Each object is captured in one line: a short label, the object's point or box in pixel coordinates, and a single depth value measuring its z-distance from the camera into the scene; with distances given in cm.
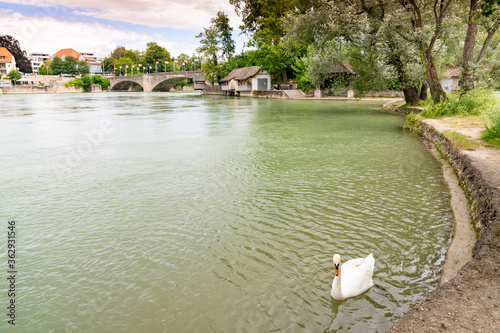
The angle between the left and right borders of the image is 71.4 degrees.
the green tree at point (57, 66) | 12738
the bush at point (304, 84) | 5291
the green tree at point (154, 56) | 12938
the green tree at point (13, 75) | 10694
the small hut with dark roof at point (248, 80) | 6397
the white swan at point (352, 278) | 437
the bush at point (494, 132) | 1088
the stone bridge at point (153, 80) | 9194
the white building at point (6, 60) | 11356
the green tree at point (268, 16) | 5922
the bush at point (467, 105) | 1702
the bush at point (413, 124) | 1692
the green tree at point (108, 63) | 14662
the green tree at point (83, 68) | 12738
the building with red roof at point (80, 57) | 15960
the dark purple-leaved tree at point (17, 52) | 9556
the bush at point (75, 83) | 11038
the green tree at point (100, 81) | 11356
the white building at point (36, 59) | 18378
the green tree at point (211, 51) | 7838
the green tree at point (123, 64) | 12950
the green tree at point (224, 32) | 8019
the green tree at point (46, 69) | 12841
